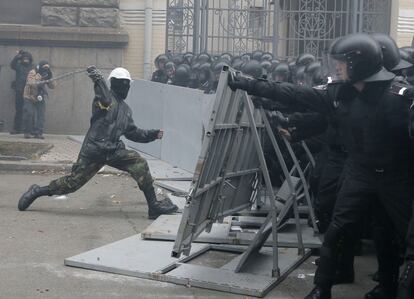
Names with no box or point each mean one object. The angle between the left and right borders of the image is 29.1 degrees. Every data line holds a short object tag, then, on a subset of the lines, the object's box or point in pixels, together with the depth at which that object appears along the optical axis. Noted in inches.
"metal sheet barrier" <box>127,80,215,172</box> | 484.7
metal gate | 622.2
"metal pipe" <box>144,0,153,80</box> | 743.7
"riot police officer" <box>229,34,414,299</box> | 222.2
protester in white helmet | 359.9
